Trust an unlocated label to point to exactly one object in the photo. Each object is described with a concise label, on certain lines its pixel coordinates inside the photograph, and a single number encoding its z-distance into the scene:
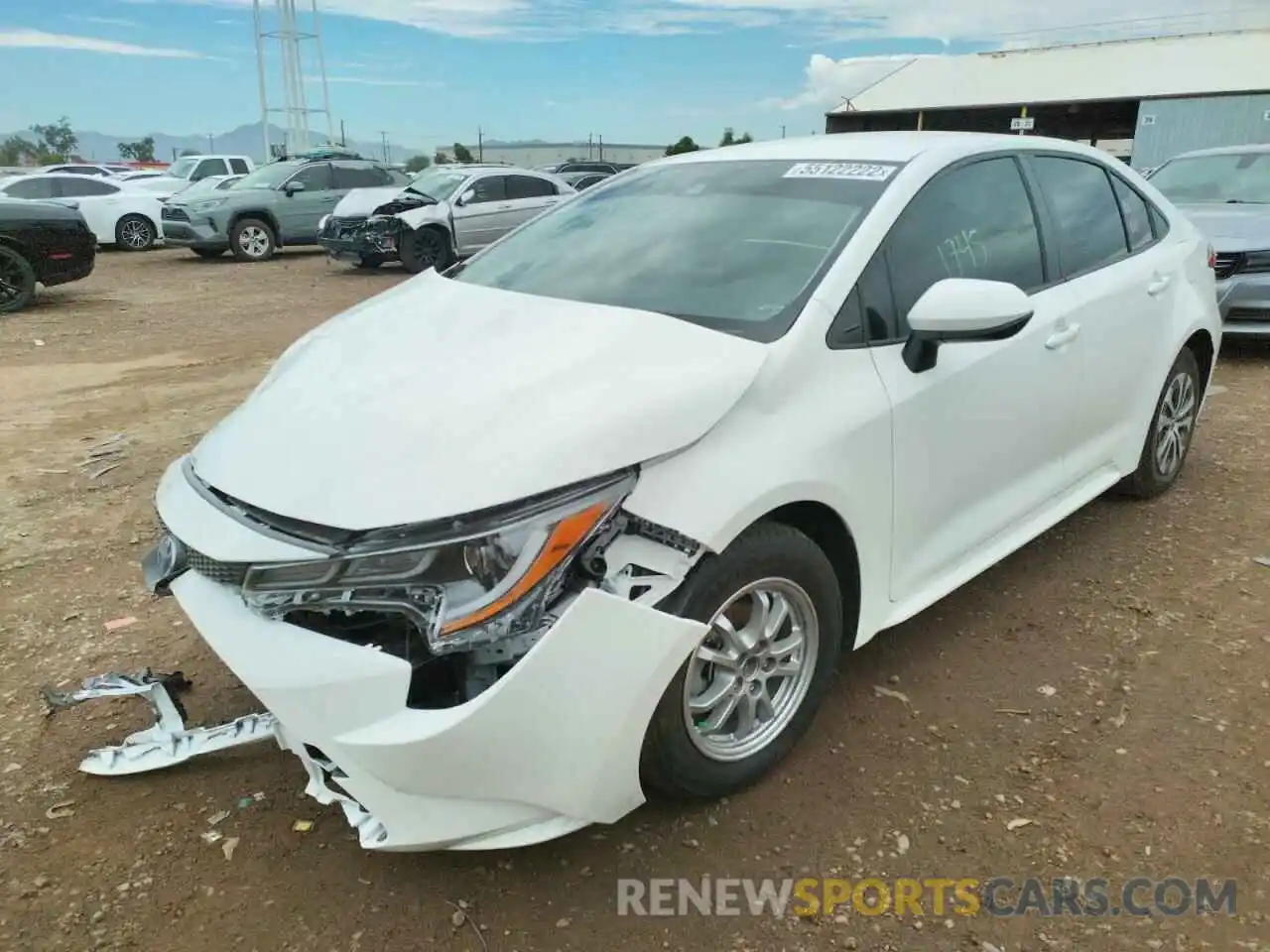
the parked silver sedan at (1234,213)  7.11
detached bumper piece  2.57
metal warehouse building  28.95
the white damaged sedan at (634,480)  1.98
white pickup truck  19.91
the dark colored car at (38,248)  10.44
